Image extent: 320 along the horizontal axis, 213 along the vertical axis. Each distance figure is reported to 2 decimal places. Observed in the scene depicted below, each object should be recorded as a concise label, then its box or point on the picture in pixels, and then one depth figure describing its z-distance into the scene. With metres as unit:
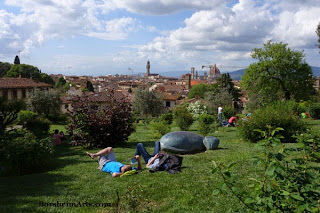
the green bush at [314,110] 23.80
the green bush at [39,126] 17.49
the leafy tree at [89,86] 107.31
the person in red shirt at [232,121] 21.36
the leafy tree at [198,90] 89.65
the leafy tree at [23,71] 74.62
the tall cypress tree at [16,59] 95.50
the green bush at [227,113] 24.66
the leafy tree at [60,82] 118.89
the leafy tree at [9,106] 17.12
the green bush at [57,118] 37.12
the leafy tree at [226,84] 56.77
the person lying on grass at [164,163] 8.04
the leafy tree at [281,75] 32.16
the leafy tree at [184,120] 18.77
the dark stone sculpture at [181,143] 10.77
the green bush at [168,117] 24.98
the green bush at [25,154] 8.96
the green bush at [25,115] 29.64
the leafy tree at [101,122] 13.59
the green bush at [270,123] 12.96
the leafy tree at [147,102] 38.44
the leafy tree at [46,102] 38.94
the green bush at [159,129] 16.39
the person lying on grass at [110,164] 8.08
